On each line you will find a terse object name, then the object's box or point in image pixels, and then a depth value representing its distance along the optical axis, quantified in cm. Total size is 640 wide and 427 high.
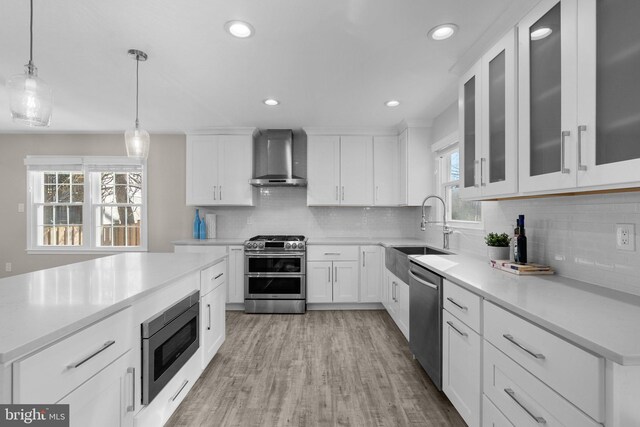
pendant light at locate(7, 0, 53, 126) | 142
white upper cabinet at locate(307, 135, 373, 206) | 423
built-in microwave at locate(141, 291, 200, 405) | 150
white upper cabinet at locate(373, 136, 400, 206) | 426
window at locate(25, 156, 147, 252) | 458
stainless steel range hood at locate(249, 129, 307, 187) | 422
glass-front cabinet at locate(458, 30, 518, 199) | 173
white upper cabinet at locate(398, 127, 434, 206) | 390
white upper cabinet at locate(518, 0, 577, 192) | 131
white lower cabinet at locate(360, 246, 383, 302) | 404
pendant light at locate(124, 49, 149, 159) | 221
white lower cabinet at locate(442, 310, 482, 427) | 158
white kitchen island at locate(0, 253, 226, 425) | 90
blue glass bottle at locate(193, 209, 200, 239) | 445
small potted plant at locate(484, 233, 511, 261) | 216
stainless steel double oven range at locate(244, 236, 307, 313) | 392
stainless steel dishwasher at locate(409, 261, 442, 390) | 206
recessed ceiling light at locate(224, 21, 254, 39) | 188
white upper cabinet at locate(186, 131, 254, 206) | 425
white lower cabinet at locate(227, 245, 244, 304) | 406
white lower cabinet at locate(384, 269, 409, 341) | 287
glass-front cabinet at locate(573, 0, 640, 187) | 107
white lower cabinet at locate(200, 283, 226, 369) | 226
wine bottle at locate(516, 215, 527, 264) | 194
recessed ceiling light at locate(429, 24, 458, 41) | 191
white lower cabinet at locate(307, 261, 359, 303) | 402
